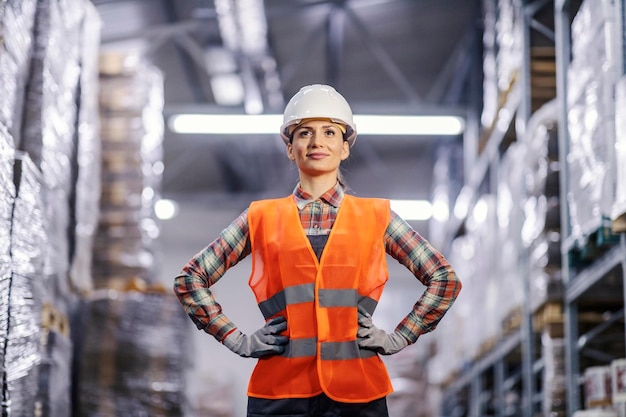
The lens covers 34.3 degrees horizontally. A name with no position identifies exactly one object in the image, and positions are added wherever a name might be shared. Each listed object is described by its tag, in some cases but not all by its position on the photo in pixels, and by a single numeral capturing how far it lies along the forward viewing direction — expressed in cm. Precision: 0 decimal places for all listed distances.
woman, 305
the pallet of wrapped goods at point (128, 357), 696
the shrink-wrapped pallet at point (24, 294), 468
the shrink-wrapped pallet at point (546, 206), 781
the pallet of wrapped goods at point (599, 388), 632
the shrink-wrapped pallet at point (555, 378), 755
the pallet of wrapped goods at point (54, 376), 567
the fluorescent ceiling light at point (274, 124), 1416
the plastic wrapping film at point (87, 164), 706
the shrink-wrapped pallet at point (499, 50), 958
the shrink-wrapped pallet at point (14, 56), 472
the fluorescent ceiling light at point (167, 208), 1895
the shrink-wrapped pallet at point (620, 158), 512
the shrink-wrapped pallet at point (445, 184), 1611
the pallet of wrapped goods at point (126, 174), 822
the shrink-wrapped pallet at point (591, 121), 581
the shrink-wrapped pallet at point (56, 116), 568
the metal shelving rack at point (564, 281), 686
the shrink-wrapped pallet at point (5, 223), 427
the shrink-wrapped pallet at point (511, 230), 899
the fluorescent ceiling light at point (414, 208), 1897
